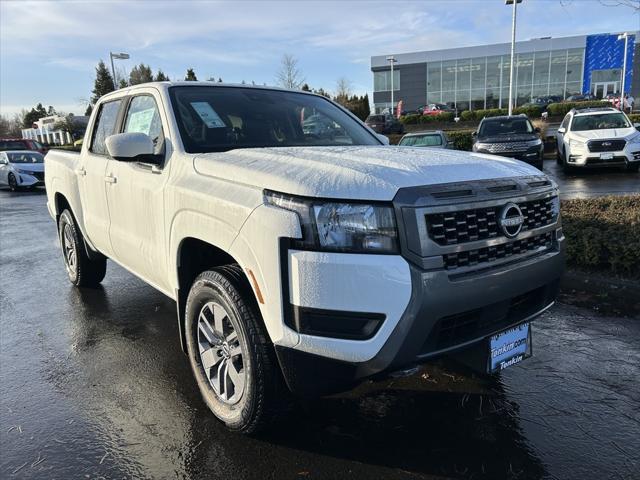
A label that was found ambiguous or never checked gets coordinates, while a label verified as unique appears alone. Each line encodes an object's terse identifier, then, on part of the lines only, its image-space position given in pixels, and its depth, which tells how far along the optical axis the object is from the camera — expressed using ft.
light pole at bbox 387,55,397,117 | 173.67
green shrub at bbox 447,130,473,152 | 71.51
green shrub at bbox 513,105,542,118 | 119.03
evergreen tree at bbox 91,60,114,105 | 220.74
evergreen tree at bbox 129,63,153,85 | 177.94
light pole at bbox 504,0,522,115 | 92.94
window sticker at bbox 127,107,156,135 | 12.32
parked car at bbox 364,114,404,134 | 105.29
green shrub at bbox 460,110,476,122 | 127.75
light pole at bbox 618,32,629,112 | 147.33
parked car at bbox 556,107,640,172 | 43.91
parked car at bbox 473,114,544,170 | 45.83
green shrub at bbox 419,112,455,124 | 129.59
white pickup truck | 7.21
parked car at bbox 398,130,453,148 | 45.52
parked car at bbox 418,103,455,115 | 147.23
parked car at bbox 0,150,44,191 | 64.90
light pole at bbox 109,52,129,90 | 91.25
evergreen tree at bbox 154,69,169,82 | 221.17
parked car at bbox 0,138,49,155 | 78.95
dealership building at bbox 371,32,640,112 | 172.76
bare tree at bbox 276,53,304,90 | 140.32
